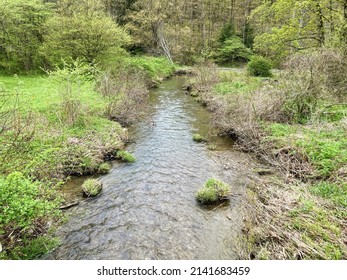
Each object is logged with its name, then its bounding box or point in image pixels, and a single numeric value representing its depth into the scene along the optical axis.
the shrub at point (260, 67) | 19.05
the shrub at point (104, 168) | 7.59
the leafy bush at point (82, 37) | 15.62
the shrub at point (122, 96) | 11.70
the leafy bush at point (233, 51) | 32.28
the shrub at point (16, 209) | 3.50
